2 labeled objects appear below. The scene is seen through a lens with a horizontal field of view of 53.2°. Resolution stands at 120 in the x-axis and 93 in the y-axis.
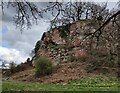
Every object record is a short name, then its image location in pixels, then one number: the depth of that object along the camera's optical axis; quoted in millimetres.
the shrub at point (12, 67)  15421
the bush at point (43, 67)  12583
